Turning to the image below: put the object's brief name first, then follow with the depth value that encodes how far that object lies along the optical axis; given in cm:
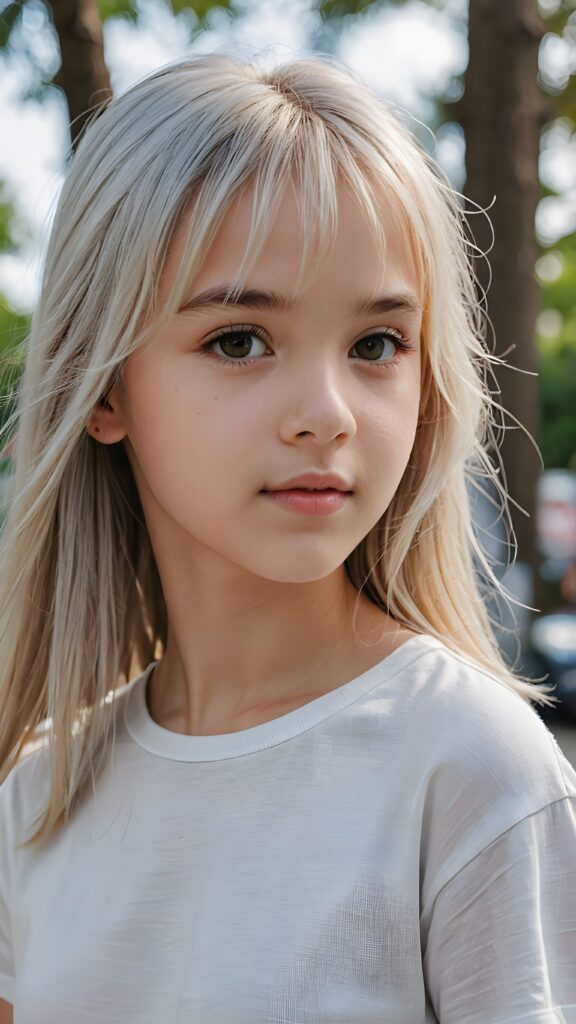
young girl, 153
